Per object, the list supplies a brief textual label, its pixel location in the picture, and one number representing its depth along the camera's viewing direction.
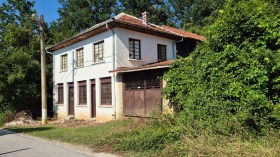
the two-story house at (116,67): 16.59
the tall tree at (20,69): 22.88
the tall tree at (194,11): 36.63
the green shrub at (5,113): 20.89
